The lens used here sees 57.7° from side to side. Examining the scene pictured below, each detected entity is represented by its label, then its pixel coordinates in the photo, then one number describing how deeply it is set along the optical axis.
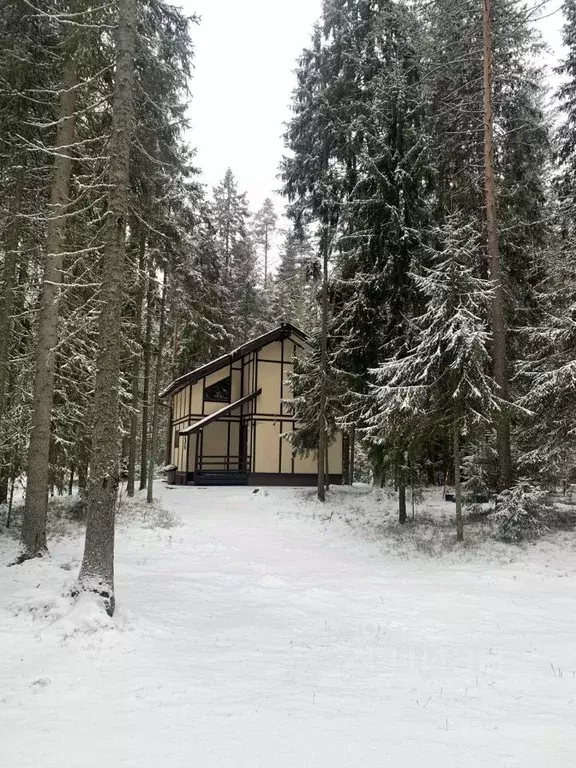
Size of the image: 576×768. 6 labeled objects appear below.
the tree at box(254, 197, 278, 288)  47.12
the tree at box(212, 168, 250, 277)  37.59
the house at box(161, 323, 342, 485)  26.44
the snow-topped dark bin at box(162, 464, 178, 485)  29.62
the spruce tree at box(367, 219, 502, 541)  12.37
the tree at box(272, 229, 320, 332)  38.31
